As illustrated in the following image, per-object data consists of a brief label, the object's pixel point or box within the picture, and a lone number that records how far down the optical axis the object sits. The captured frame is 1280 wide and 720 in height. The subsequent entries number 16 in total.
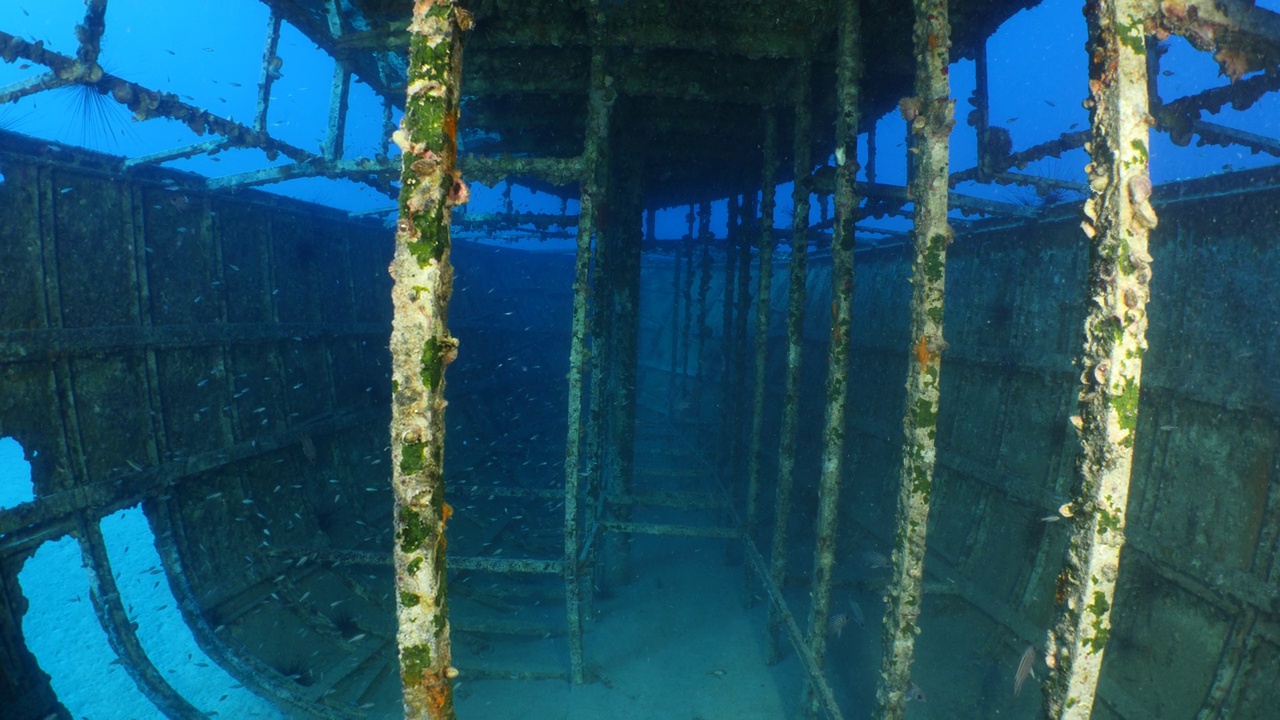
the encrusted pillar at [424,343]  2.06
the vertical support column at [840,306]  4.30
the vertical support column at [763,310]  6.34
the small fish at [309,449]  7.14
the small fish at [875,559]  6.13
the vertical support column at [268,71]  5.91
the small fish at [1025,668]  4.15
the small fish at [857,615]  5.84
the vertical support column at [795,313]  5.44
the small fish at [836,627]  6.21
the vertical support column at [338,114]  6.36
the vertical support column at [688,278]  11.24
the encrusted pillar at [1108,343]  2.26
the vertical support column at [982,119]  5.77
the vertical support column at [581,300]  4.88
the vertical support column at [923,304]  3.20
